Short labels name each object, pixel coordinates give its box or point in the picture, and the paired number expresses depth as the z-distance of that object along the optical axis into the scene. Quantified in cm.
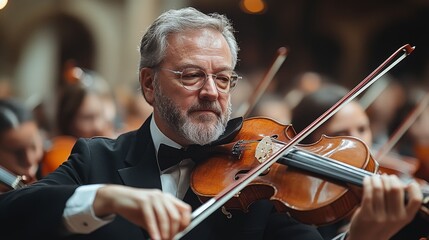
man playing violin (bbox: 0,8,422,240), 417
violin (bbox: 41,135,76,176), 805
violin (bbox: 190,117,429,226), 436
